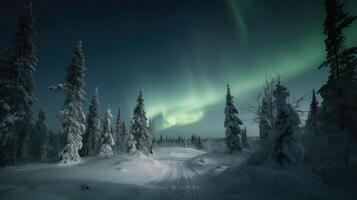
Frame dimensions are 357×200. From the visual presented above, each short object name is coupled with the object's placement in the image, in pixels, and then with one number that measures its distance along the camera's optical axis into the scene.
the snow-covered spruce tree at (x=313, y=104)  46.67
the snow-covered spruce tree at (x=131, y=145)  38.11
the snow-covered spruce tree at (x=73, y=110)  25.21
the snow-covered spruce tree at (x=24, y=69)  20.16
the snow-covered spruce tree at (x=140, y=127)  39.65
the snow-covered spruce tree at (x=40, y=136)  51.81
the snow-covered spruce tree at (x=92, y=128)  41.72
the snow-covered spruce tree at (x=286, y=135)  13.91
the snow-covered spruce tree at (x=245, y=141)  54.58
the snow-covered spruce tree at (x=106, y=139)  44.21
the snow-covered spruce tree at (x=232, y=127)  40.50
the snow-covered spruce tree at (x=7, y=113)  18.67
